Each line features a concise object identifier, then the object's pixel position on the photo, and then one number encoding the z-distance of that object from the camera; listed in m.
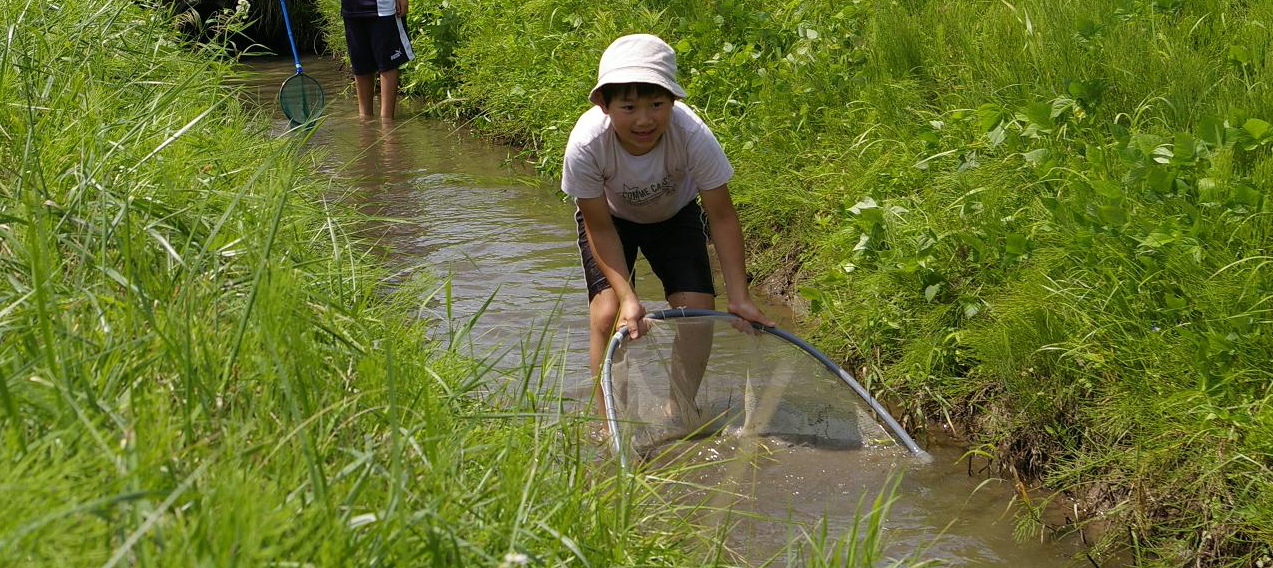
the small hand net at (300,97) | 9.41
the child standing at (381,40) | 9.99
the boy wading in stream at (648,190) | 4.14
